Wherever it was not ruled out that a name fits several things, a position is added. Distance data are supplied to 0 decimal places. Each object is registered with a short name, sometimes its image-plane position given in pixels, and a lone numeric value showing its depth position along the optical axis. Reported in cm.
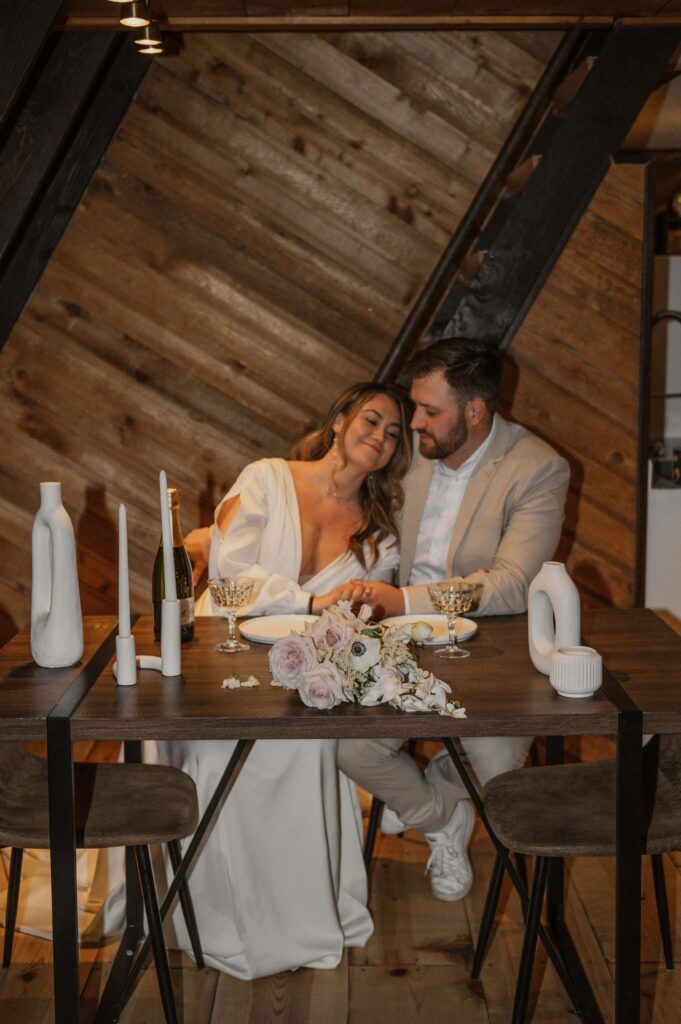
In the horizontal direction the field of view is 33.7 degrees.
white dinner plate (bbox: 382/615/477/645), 254
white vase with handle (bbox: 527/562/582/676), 232
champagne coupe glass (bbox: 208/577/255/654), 241
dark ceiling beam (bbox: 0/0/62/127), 299
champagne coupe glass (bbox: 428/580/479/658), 241
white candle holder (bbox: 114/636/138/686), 227
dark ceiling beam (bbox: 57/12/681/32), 360
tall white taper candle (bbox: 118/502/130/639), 223
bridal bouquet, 210
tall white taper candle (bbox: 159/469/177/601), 231
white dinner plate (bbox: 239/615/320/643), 255
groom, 296
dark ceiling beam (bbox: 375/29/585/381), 436
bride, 271
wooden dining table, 208
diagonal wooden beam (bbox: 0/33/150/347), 436
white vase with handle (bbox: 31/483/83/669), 232
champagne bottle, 260
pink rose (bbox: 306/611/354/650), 217
